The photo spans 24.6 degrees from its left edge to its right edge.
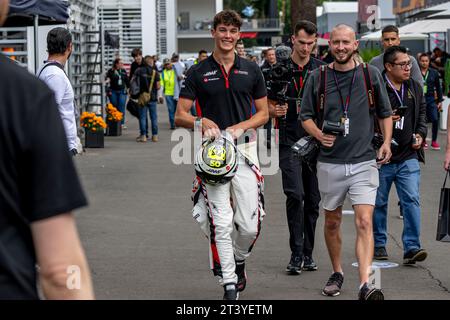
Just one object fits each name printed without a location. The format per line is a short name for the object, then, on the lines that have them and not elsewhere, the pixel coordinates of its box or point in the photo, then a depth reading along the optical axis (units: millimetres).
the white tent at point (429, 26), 27953
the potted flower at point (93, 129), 20734
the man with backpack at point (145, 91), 22375
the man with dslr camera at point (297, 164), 8227
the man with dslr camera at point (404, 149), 8781
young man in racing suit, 7059
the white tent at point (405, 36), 31659
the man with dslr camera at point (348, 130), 7184
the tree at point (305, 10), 22578
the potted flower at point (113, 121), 23625
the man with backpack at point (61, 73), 8336
